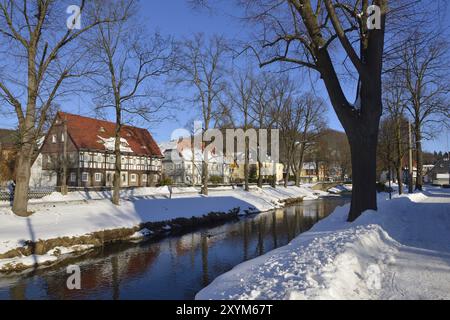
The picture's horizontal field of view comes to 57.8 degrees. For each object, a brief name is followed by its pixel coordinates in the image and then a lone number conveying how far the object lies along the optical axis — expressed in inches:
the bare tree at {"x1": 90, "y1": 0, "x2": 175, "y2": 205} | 927.7
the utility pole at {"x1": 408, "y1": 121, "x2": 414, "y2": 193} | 1339.8
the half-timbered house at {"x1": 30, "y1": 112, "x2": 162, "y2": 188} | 1782.7
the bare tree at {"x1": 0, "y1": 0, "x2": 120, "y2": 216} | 677.9
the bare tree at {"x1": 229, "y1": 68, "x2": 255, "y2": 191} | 1744.6
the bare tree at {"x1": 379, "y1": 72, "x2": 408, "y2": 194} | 1331.2
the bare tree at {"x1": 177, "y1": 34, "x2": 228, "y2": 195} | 1469.0
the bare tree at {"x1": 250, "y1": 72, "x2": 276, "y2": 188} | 1800.0
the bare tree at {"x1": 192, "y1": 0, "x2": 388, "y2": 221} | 535.8
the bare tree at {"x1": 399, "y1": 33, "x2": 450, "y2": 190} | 1334.9
